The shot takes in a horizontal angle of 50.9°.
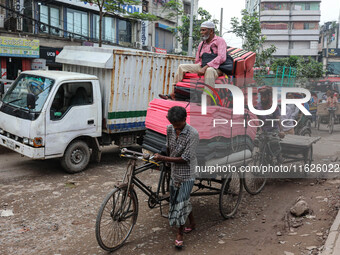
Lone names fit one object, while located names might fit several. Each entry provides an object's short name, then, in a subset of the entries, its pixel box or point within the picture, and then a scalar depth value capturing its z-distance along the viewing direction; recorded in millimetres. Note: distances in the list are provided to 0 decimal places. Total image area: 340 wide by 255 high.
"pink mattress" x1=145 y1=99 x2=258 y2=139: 4648
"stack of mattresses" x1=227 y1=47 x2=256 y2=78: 5672
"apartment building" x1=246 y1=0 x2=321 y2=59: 60322
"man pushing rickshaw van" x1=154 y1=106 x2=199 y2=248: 4004
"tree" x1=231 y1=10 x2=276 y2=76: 18089
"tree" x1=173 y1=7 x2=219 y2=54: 23047
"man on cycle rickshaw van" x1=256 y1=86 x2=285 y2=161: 6043
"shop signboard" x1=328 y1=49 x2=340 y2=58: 54969
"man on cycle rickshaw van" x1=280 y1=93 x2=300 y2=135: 5895
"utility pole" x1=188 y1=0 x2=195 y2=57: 21078
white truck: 6766
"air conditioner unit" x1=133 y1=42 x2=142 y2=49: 28678
